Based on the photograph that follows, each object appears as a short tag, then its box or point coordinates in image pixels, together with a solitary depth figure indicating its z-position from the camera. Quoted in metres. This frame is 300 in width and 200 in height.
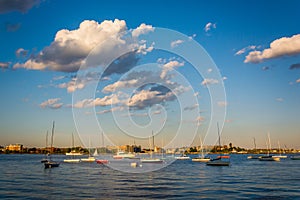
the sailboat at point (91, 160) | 139.82
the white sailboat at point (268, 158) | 143.00
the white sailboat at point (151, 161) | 121.47
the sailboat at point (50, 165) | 88.99
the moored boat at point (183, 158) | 171.50
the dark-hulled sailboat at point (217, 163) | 98.27
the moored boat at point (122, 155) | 174.12
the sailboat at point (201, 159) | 133.48
